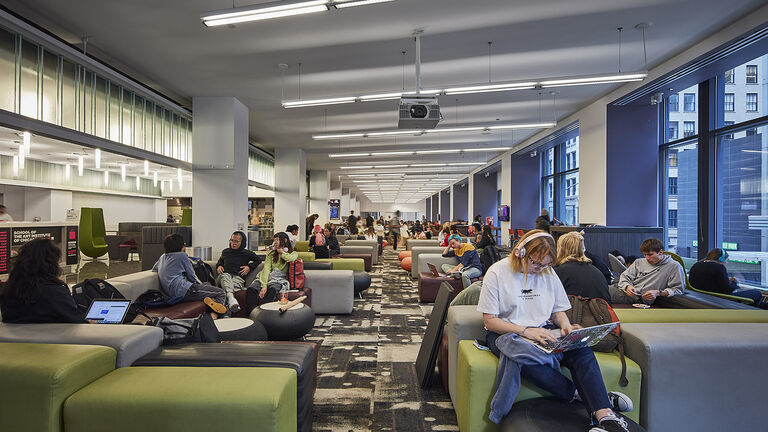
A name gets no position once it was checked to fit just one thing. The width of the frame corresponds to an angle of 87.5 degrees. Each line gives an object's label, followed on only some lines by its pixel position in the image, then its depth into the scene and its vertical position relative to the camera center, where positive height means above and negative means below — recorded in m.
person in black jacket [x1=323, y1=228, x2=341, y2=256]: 9.13 -0.65
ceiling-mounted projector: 6.12 +1.62
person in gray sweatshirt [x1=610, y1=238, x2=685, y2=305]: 3.99 -0.63
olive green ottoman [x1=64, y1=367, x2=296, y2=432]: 1.67 -0.82
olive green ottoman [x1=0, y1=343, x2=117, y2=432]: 1.70 -0.76
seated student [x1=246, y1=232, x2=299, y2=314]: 4.64 -0.75
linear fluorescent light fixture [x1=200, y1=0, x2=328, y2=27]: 3.87 +2.04
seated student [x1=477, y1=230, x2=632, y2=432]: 2.05 -0.65
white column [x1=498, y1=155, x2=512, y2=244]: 15.09 +1.12
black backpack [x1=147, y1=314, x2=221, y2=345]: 2.48 -0.75
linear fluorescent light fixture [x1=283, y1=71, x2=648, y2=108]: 5.54 +1.91
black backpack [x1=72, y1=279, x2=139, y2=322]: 3.35 -0.70
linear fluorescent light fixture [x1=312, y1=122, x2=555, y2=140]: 8.52 +1.97
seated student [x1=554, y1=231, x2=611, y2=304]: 3.05 -0.45
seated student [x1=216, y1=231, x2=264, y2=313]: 5.04 -0.66
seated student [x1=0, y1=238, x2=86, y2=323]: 2.33 -0.47
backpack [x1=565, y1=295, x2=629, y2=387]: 2.30 -0.63
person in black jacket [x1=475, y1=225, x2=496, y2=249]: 8.37 -0.50
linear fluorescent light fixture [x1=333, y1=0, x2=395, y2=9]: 3.74 +1.99
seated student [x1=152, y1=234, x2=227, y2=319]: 4.32 -0.74
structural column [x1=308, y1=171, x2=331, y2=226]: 19.56 +1.02
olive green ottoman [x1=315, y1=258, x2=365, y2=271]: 6.84 -0.85
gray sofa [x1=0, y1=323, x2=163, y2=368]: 2.09 -0.66
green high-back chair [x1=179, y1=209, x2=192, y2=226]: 13.01 -0.13
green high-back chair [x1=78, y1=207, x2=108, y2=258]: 9.26 -0.51
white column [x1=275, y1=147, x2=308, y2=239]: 14.25 +0.90
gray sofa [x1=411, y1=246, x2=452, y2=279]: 8.70 -0.82
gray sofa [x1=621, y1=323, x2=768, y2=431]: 2.13 -0.88
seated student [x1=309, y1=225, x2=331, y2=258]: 7.80 -0.60
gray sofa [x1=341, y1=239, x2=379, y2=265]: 11.02 -0.83
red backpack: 5.03 -0.77
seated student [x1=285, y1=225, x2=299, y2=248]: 8.27 -0.36
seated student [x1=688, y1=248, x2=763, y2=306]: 4.27 -0.67
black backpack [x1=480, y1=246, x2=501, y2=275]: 6.55 -0.67
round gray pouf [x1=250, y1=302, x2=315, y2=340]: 3.69 -1.00
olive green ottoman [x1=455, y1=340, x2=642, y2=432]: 2.15 -0.93
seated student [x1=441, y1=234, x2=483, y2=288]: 5.77 -0.70
